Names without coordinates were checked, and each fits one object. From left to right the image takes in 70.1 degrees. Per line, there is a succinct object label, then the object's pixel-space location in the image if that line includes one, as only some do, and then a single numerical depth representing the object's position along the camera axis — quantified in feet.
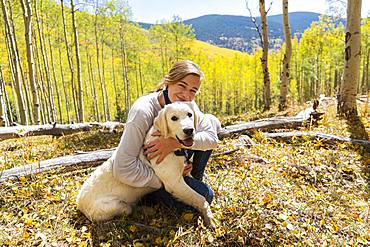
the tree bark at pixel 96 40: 68.95
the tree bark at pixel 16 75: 29.32
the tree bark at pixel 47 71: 45.39
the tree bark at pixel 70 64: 45.70
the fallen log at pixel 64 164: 12.36
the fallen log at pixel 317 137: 16.47
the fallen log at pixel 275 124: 19.30
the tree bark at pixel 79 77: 40.60
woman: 7.97
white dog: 7.42
